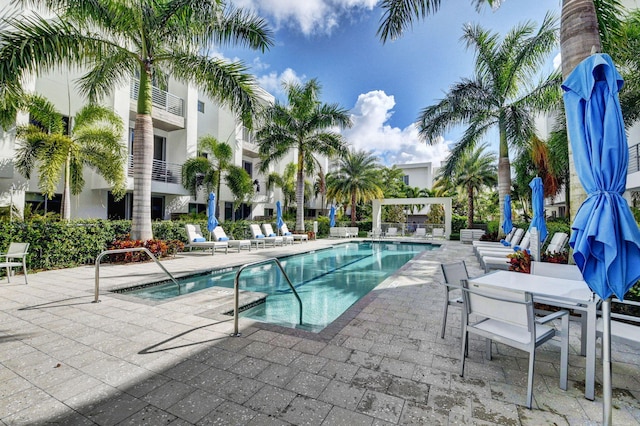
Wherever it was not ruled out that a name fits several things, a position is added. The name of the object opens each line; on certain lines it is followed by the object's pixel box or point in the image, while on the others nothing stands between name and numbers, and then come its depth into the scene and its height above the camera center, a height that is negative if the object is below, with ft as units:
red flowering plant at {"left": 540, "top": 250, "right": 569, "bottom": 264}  20.33 -3.03
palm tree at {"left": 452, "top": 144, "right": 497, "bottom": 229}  75.15 +11.14
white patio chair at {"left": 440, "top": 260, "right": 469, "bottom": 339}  12.34 -2.76
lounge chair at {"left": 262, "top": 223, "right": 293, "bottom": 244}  51.89 -3.53
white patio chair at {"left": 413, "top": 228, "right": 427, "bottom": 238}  76.18 -4.57
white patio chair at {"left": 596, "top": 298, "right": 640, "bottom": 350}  8.45 -3.57
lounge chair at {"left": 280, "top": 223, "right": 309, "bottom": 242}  56.24 -4.14
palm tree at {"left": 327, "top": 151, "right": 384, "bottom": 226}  79.66 +9.88
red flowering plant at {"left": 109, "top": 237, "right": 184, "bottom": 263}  29.81 -3.74
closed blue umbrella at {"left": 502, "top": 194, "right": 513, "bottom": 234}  41.47 -0.13
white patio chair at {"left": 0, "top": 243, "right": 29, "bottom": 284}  19.90 -2.74
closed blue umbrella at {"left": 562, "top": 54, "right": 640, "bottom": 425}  6.98 +0.59
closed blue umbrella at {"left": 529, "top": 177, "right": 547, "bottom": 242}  25.23 +0.68
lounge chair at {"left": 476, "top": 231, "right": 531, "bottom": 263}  28.16 -3.95
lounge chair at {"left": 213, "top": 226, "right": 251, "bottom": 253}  41.52 -3.57
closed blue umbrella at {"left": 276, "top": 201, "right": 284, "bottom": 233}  55.62 -0.82
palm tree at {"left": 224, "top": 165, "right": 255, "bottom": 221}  56.90 +6.29
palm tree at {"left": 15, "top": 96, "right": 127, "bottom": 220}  30.30 +7.41
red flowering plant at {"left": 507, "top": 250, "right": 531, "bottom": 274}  20.44 -3.43
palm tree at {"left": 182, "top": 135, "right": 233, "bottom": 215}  53.01 +8.71
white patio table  8.38 -2.65
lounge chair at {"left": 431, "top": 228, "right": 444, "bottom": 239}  74.18 -4.39
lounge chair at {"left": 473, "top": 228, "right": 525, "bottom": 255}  33.88 -3.35
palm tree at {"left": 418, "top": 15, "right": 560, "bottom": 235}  37.76 +17.16
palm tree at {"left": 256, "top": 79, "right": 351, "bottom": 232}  55.98 +17.04
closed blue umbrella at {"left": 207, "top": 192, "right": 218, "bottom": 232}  42.32 -0.44
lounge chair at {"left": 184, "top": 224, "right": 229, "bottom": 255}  38.73 -3.79
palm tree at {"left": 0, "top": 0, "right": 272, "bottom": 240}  26.13 +17.04
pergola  70.23 +2.70
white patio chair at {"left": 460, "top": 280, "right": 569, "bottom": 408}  8.11 -3.26
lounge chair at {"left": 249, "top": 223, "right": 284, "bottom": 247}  48.51 -3.85
